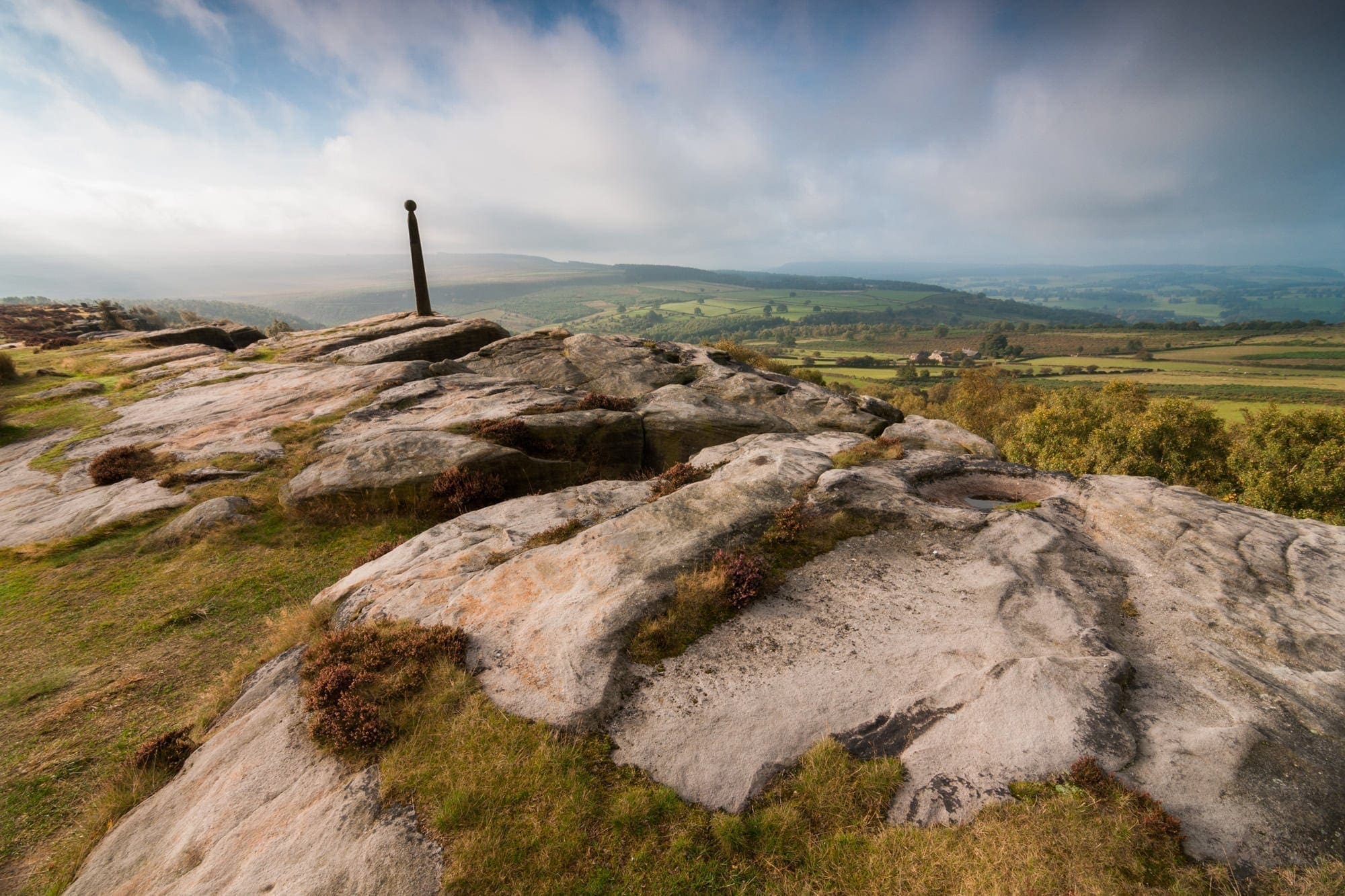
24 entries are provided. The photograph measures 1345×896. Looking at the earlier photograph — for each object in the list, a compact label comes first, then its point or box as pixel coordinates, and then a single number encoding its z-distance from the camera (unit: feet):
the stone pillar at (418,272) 144.87
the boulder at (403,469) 59.26
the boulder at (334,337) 122.93
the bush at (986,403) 243.60
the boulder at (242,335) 187.07
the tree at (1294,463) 99.04
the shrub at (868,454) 56.39
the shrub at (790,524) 42.45
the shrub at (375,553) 49.73
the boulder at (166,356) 128.16
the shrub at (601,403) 79.10
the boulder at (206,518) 54.34
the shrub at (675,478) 54.65
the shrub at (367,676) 28.30
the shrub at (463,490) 58.80
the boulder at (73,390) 102.39
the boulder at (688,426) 77.15
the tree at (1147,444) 117.50
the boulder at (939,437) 84.57
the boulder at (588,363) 101.04
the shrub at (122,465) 65.05
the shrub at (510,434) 66.85
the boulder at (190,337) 159.02
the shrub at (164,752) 29.37
